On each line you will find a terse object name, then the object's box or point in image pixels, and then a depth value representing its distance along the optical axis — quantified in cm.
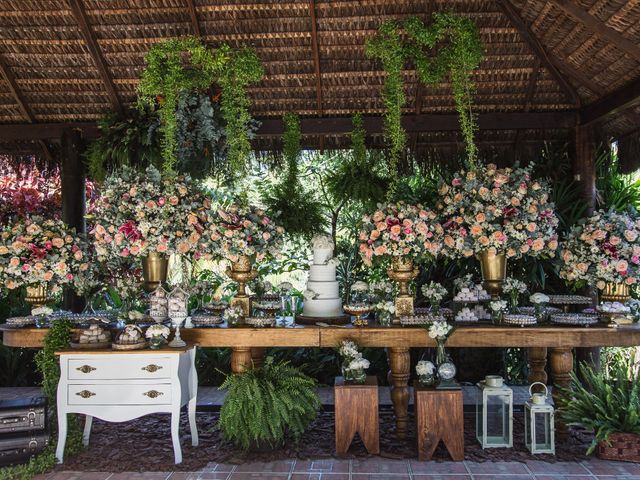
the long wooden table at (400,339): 503
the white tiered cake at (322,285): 546
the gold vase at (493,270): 552
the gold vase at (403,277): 530
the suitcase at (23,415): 461
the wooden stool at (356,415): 481
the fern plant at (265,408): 475
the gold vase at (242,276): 540
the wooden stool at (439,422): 472
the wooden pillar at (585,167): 641
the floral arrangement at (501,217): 526
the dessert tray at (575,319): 514
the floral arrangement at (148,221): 540
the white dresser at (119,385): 464
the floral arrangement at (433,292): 552
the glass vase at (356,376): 491
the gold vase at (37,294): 553
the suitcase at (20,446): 457
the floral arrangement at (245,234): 529
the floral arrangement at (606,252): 512
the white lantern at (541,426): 481
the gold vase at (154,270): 579
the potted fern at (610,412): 465
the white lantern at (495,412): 489
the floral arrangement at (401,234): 517
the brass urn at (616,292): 533
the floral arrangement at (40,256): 531
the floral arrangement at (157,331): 482
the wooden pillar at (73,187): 671
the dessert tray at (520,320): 511
